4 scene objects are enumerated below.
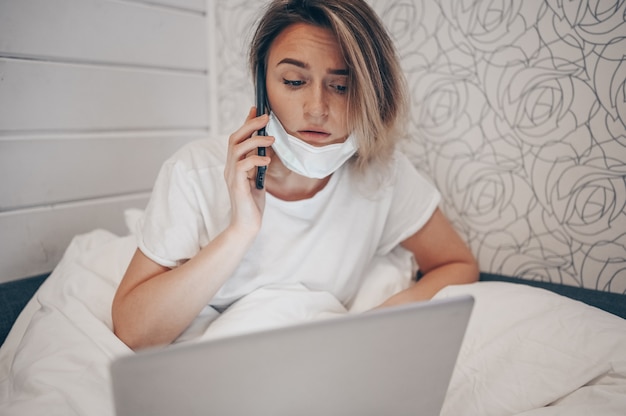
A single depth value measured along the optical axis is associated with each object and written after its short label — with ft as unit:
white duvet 2.16
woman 2.68
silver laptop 1.26
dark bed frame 3.00
